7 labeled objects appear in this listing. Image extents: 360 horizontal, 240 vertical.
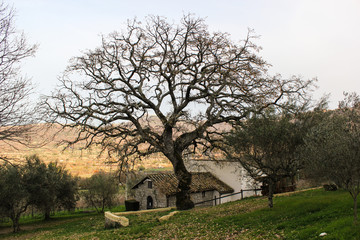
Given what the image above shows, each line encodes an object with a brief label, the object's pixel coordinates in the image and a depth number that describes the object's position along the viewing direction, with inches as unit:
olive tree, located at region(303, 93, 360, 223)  334.6
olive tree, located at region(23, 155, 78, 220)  1039.0
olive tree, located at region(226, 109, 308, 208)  502.6
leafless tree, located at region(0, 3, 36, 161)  440.1
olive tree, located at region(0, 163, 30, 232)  909.2
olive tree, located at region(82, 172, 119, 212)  1396.4
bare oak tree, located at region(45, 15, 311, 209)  735.1
